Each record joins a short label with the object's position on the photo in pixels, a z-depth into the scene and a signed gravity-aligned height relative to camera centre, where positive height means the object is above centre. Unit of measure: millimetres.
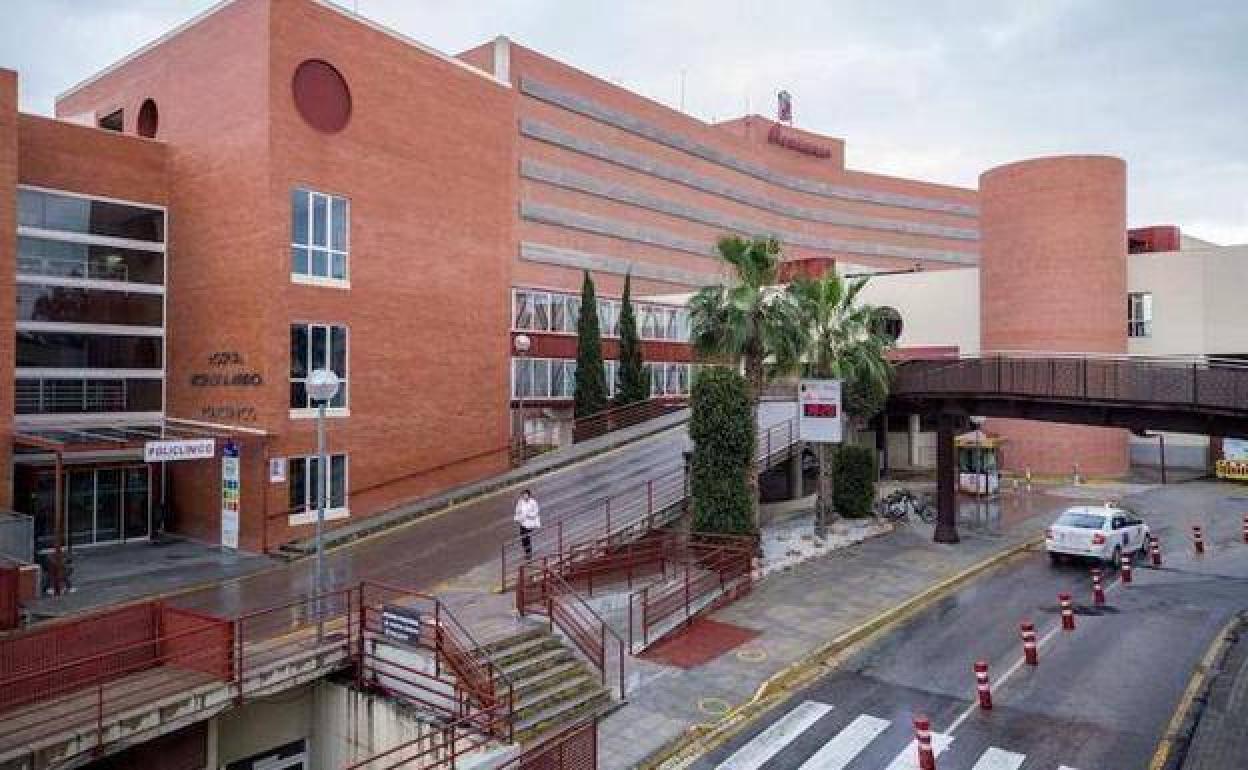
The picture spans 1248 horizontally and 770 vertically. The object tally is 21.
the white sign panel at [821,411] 25672 -739
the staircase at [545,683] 13602 -5038
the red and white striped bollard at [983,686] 14477 -5056
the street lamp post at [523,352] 33219 +1407
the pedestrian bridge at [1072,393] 19969 -166
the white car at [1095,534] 24203 -4223
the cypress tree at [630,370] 40969 +781
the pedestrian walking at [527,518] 19891 -3065
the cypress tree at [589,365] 38750 +965
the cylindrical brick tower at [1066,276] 44094 +5782
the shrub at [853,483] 29531 -3319
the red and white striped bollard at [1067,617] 18672 -5010
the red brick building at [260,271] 24250 +3537
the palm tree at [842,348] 27359 +1246
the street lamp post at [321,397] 14297 -192
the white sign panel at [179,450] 21250 -1643
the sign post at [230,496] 24250 -3160
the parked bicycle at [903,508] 30797 -4488
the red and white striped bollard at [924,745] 12062 -5034
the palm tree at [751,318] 23766 +1928
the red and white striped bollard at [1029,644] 16547 -4959
